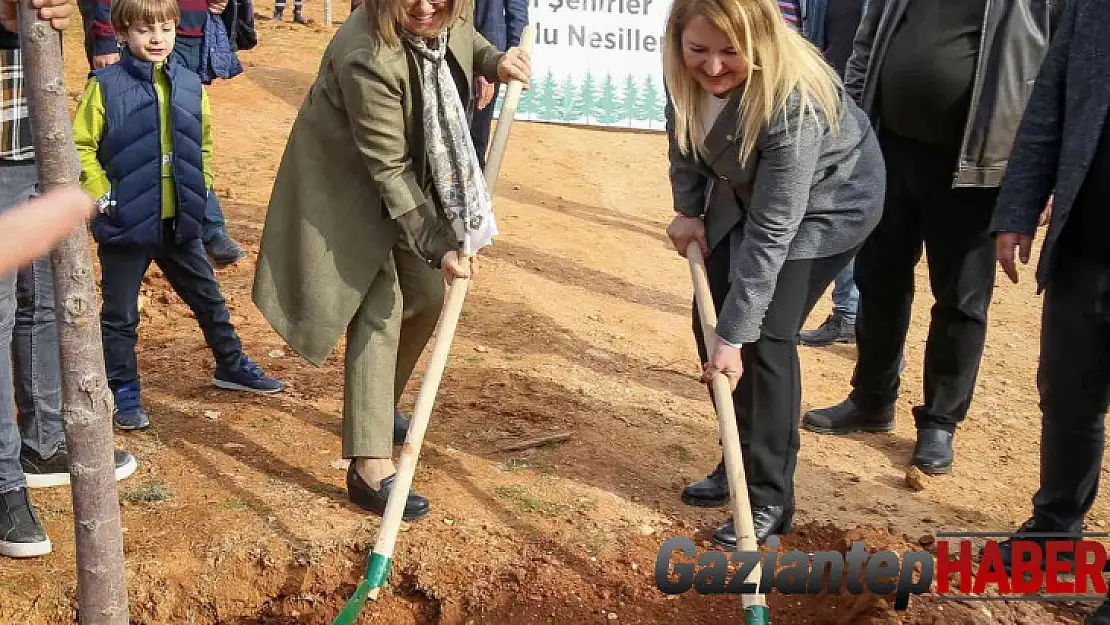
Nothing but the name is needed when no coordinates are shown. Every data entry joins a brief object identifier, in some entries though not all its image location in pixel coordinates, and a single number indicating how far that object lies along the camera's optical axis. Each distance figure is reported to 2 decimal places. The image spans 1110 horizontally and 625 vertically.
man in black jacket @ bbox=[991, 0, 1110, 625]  3.26
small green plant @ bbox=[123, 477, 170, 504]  3.94
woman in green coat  3.42
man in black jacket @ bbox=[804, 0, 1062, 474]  4.09
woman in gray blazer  3.29
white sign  10.33
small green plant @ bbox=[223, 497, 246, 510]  3.93
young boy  4.23
